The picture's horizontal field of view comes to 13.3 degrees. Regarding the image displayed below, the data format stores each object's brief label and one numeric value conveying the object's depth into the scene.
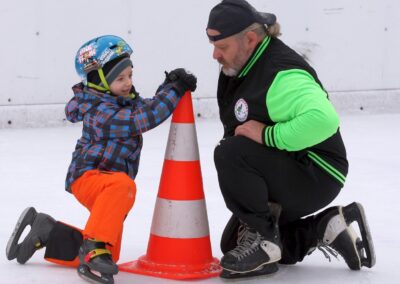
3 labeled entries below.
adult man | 4.78
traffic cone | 5.09
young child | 4.80
